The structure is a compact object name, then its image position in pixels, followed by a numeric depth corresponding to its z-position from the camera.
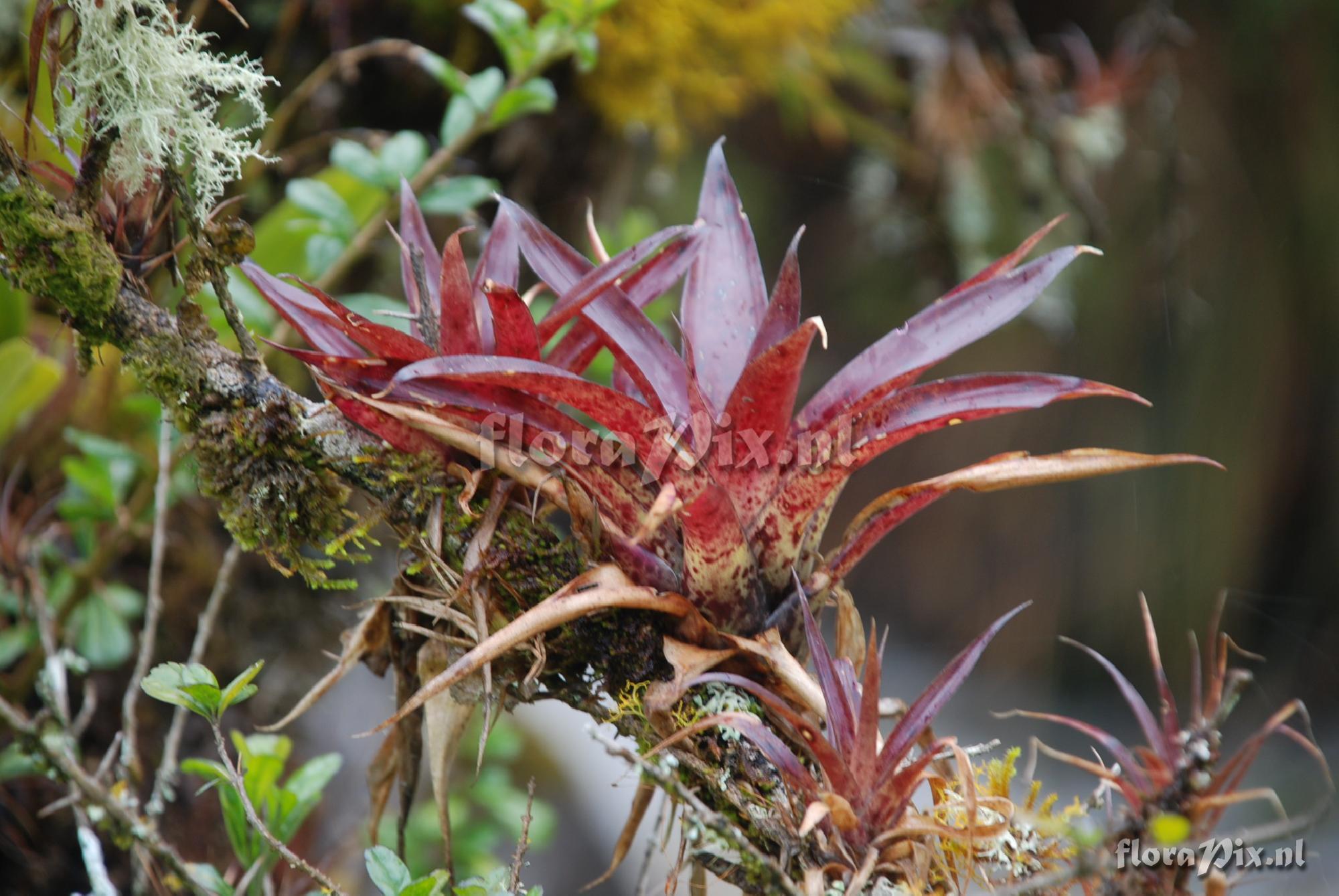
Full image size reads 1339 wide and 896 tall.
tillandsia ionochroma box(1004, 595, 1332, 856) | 1.91
